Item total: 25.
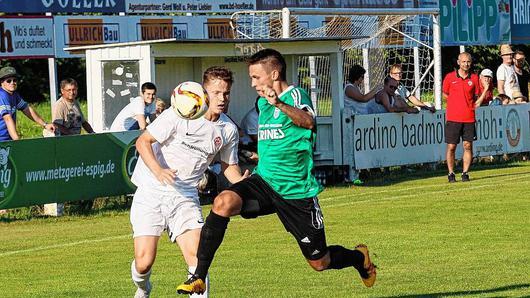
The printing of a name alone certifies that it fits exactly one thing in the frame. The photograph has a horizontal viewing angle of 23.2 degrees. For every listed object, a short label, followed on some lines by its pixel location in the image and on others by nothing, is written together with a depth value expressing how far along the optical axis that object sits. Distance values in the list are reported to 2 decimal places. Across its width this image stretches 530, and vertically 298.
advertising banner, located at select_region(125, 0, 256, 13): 23.92
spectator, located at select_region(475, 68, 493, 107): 24.95
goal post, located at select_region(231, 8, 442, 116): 23.97
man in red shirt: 21.73
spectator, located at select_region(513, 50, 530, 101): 28.44
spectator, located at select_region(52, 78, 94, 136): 18.56
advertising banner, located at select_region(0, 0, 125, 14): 21.16
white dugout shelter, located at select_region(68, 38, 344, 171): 20.57
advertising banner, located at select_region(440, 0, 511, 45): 29.62
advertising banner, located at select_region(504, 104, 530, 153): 27.36
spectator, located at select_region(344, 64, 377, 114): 22.81
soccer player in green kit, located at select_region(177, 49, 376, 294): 9.25
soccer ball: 9.17
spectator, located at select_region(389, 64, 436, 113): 24.77
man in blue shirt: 17.95
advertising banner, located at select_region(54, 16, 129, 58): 22.17
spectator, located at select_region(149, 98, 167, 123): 19.61
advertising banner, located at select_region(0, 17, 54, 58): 21.06
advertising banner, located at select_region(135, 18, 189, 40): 24.23
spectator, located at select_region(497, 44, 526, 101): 27.53
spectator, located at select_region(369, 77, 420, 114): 23.61
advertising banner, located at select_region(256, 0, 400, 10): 26.58
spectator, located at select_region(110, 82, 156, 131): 19.30
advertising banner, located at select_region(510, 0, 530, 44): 33.59
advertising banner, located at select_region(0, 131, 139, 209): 16.92
